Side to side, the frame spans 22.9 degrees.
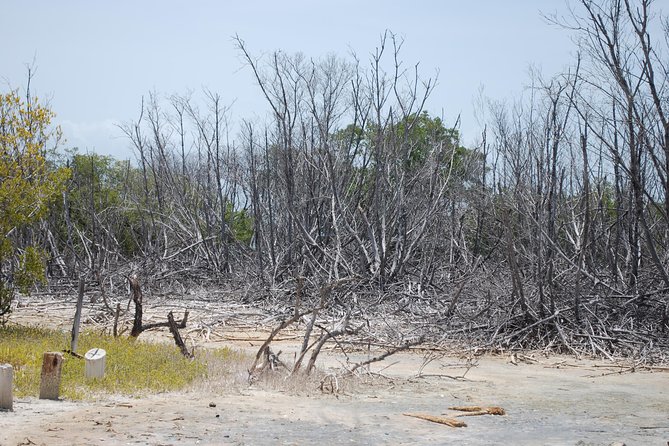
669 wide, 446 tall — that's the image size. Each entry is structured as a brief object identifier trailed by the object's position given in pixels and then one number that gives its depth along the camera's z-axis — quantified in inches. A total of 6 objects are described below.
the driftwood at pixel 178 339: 812.6
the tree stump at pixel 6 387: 550.0
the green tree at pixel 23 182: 947.8
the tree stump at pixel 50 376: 595.0
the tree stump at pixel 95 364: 669.1
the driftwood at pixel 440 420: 570.3
